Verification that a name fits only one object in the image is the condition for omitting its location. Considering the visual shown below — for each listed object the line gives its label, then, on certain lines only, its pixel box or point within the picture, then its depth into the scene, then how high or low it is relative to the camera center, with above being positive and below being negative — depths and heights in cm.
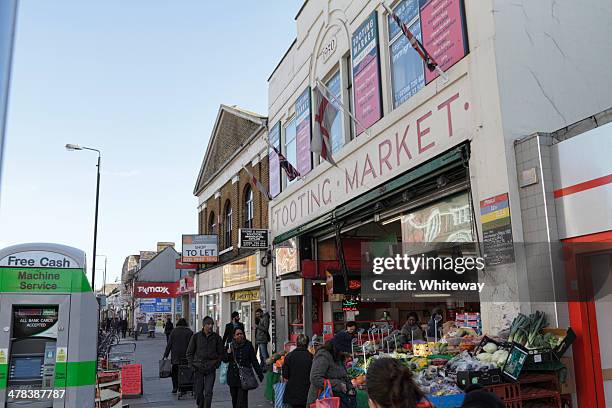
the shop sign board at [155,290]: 4734 +197
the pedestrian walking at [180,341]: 1259 -61
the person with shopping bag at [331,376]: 648 -75
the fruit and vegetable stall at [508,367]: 622 -70
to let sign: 2694 +298
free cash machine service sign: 741 +56
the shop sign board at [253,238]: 1856 +239
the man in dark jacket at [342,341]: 664 -37
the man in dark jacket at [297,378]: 732 -87
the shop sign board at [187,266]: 3163 +272
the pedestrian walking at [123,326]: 4863 -99
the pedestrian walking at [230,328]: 1546 -43
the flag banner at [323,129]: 1209 +384
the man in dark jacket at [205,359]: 965 -79
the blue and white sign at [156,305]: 5526 +82
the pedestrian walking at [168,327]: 2421 -57
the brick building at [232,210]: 2134 +454
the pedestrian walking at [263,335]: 1775 -74
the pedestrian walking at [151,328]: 4797 -124
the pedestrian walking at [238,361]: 943 -81
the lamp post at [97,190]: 2456 +547
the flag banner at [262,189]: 1687 +376
